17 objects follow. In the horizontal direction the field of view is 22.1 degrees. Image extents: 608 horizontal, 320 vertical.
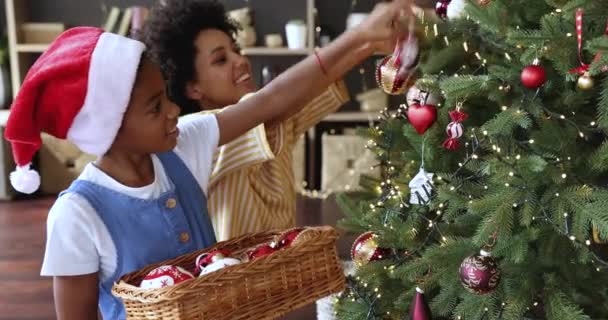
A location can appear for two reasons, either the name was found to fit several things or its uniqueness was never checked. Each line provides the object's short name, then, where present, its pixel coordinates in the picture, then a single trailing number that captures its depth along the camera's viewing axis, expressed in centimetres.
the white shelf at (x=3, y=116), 525
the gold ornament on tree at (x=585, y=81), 221
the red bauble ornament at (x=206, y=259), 228
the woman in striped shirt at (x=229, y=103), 259
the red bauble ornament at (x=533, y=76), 226
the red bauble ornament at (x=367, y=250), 255
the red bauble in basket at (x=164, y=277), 221
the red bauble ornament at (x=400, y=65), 247
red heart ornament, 242
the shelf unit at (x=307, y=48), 544
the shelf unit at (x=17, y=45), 546
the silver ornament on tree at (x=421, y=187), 246
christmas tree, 226
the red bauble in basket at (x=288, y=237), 233
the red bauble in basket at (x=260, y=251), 230
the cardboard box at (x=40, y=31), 556
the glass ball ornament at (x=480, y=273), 231
